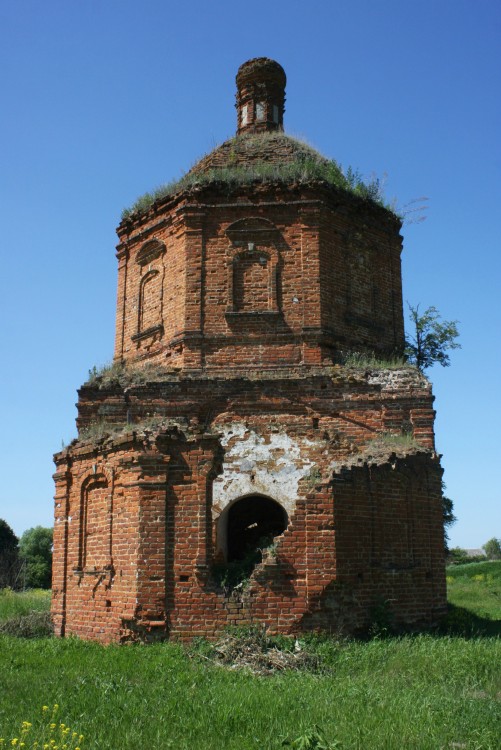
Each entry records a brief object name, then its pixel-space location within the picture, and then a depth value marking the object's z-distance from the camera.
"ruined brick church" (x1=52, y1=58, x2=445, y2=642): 9.57
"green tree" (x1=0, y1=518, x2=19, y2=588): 33.22
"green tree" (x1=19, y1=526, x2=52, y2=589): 35.53
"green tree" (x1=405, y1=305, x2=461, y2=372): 17.36
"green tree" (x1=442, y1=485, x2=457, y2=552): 18.52
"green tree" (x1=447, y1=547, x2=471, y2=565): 42.54
